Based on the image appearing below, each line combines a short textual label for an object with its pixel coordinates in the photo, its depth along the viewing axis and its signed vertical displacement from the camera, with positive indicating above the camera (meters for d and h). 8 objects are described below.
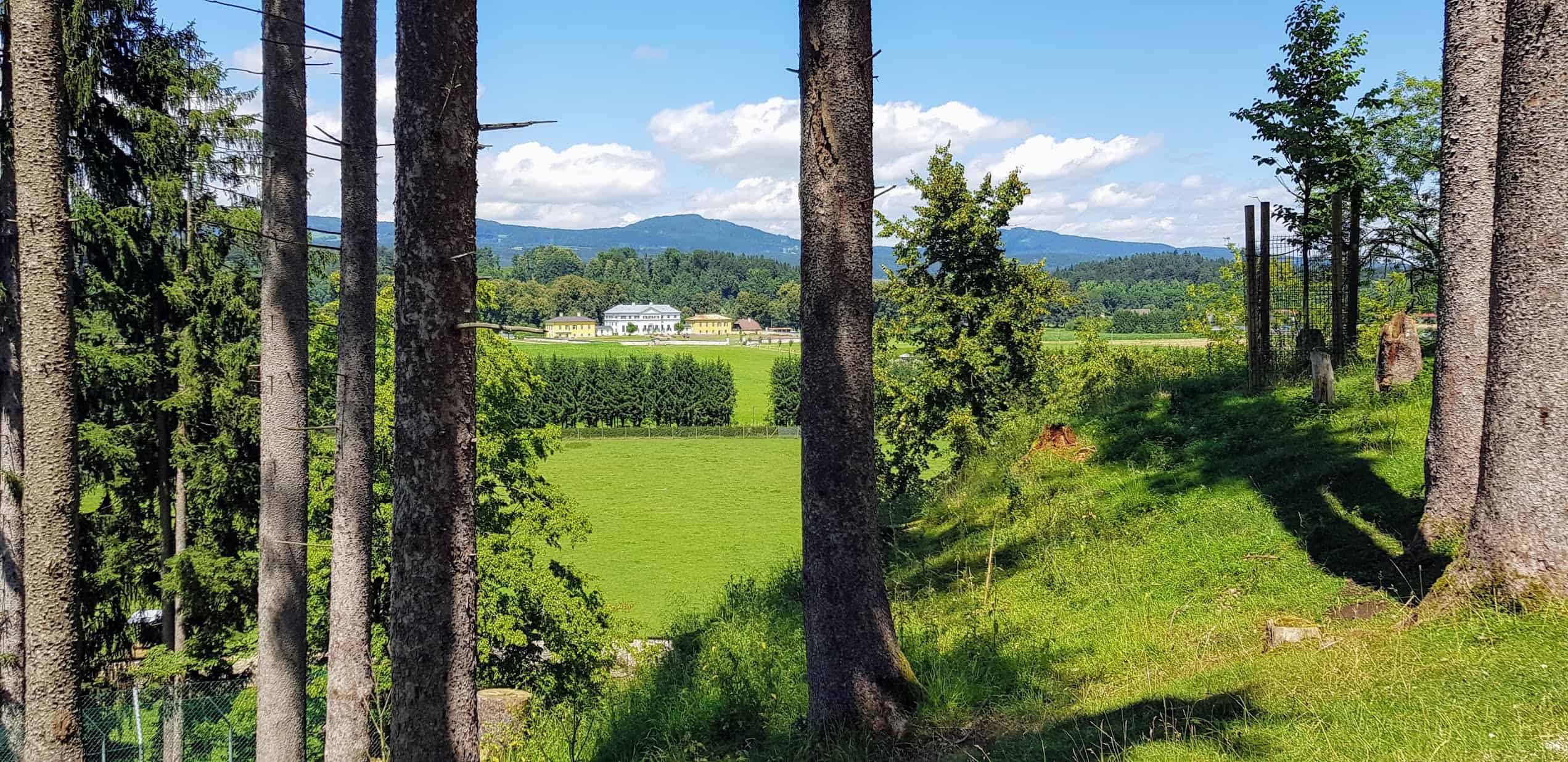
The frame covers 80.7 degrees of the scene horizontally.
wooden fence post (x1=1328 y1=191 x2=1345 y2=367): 13.43 +0.95
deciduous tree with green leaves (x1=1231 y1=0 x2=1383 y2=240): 19.20 +4.80
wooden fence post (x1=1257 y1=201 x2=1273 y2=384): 13.80 +0.82
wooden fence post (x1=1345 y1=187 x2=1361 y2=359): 14.10 +1.08
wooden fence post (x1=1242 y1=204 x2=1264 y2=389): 13.91 +0.35
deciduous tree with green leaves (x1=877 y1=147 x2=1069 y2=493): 20.78 +0.72
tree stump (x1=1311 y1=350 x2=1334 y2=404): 11.34 -0.45
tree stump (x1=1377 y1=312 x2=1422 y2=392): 11.27 -0.15
